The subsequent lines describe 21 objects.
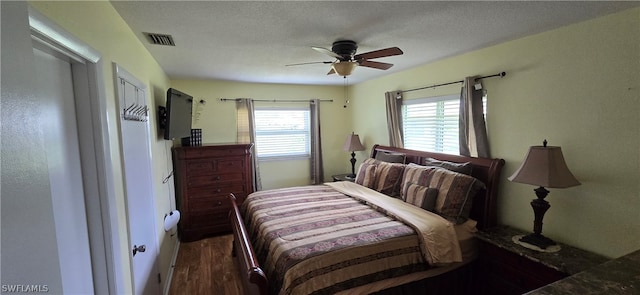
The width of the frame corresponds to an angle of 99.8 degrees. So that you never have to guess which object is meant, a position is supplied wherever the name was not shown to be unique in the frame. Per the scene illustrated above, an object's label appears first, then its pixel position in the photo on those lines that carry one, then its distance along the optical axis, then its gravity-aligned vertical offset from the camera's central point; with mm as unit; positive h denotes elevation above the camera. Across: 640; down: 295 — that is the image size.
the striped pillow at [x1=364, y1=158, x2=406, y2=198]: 3123 -572
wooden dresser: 3653 -678
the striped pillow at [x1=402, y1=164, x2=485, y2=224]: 2418 -594
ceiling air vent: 2031 +769
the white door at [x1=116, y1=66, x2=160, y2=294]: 1647 -308
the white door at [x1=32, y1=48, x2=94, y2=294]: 997 -141
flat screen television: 2564 +226
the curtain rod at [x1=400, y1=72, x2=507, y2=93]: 2426 +484
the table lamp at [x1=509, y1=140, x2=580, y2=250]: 1854 -355
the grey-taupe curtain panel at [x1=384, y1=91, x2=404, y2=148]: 3705 +191
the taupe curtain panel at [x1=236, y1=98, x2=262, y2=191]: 4289 +105
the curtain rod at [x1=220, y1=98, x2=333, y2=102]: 4225 +564
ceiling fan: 2146 +615
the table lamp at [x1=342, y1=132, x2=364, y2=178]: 4402 -208
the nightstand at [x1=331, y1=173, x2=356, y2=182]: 4316 -761
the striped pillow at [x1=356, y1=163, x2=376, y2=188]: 3393 -579
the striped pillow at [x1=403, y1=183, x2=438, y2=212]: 2541 -650
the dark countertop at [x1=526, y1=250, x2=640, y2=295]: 1179 -729
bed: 1813 -800
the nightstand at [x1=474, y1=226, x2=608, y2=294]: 1806 -988
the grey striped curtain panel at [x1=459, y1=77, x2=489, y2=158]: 2627 +54
